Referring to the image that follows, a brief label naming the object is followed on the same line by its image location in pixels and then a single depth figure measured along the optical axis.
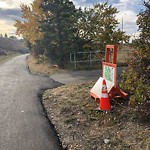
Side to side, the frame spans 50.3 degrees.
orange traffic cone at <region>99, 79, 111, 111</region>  4.18
